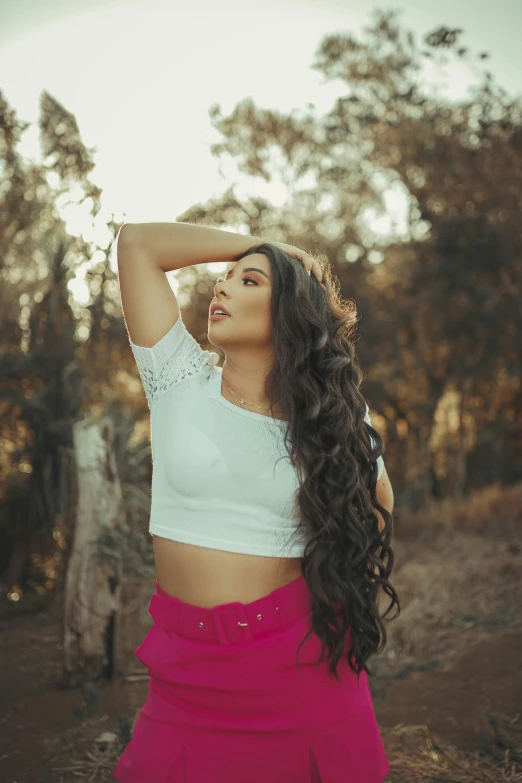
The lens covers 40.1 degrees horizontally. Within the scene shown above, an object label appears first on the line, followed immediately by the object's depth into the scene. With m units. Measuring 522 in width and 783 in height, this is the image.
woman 1.89
